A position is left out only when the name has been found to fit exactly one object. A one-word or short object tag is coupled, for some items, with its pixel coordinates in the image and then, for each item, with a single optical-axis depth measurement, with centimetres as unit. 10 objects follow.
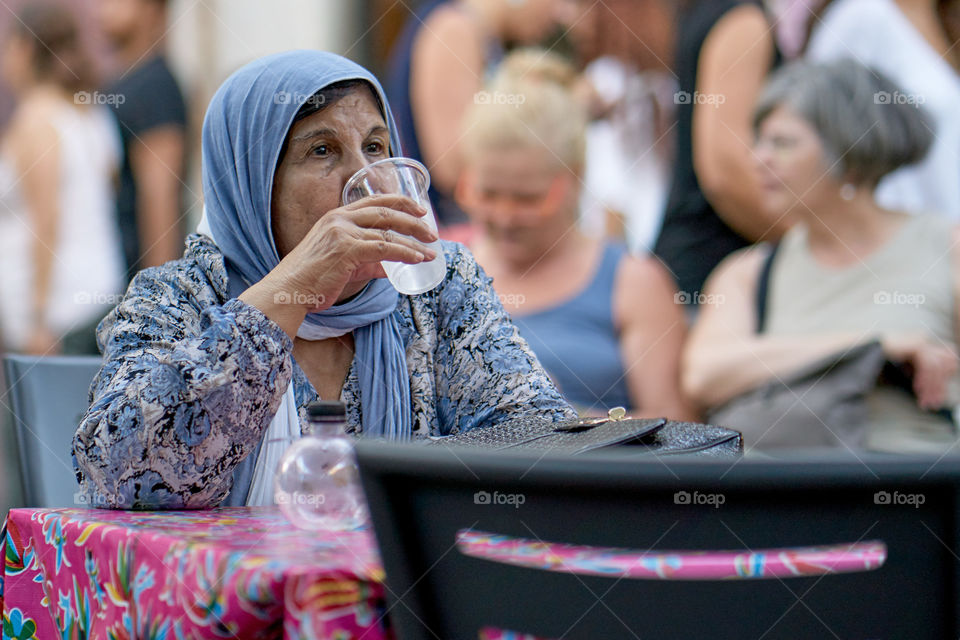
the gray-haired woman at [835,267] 593
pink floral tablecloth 179
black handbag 269
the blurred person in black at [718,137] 678
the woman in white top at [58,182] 831
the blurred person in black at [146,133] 859
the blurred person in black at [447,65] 761
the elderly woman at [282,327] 285
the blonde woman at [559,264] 631
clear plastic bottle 241
